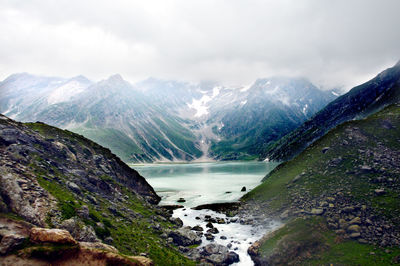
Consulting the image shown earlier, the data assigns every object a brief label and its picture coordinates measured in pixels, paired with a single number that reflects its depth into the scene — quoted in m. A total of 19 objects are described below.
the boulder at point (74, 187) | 36.49
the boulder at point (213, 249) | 35.12
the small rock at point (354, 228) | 30.48
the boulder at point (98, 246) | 19.78
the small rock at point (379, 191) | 36.38
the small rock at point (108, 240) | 26.10
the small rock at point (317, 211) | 36.59
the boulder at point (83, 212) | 27.62
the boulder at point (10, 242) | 16.66
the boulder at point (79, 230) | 23.55
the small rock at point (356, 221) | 31.75
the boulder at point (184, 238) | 37.66
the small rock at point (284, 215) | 42.81
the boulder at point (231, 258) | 33.10
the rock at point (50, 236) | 18.05
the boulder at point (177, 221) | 48.93
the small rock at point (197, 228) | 46.65
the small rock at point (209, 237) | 41.62
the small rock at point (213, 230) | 45.08
